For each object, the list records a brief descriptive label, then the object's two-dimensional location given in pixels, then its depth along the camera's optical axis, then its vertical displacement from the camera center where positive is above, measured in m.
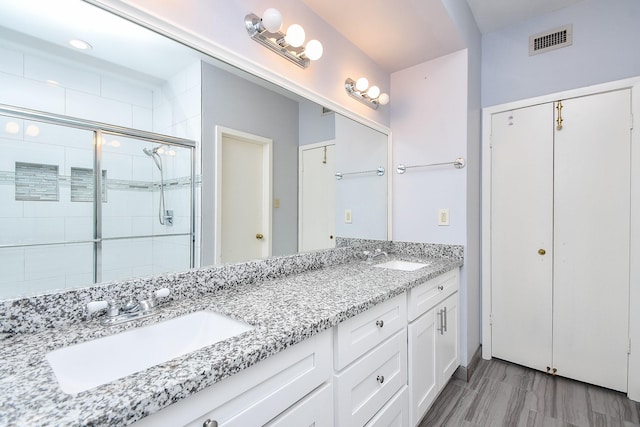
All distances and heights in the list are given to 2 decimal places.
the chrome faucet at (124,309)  0.88 -0.30
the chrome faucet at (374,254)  2.11 -0.31
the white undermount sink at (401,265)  2.01 -0.36
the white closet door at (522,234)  2.17 -0.16
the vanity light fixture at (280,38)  1.25 +0.79
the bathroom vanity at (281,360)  0.54 -0.35
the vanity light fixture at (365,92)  1.94 +0.82
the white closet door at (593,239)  1.92 -0.17
